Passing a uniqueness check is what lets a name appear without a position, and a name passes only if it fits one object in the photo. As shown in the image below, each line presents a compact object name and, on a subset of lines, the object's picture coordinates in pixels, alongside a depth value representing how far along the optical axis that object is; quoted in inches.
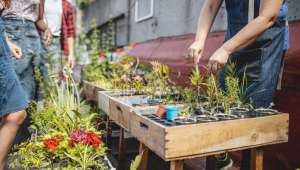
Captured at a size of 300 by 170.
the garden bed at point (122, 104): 113.0
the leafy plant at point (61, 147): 101.4
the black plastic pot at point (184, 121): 85.4
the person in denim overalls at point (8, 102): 99.4
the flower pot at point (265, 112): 91.2
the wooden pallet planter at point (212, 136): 80.9
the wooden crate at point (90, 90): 192.1
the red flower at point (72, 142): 103.0
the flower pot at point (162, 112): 92.1
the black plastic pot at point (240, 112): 91.3
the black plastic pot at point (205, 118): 87.4
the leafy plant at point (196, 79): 100.7
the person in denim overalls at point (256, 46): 86.7
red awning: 167.8
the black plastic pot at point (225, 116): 89.0
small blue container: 88.7
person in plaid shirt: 182.9
